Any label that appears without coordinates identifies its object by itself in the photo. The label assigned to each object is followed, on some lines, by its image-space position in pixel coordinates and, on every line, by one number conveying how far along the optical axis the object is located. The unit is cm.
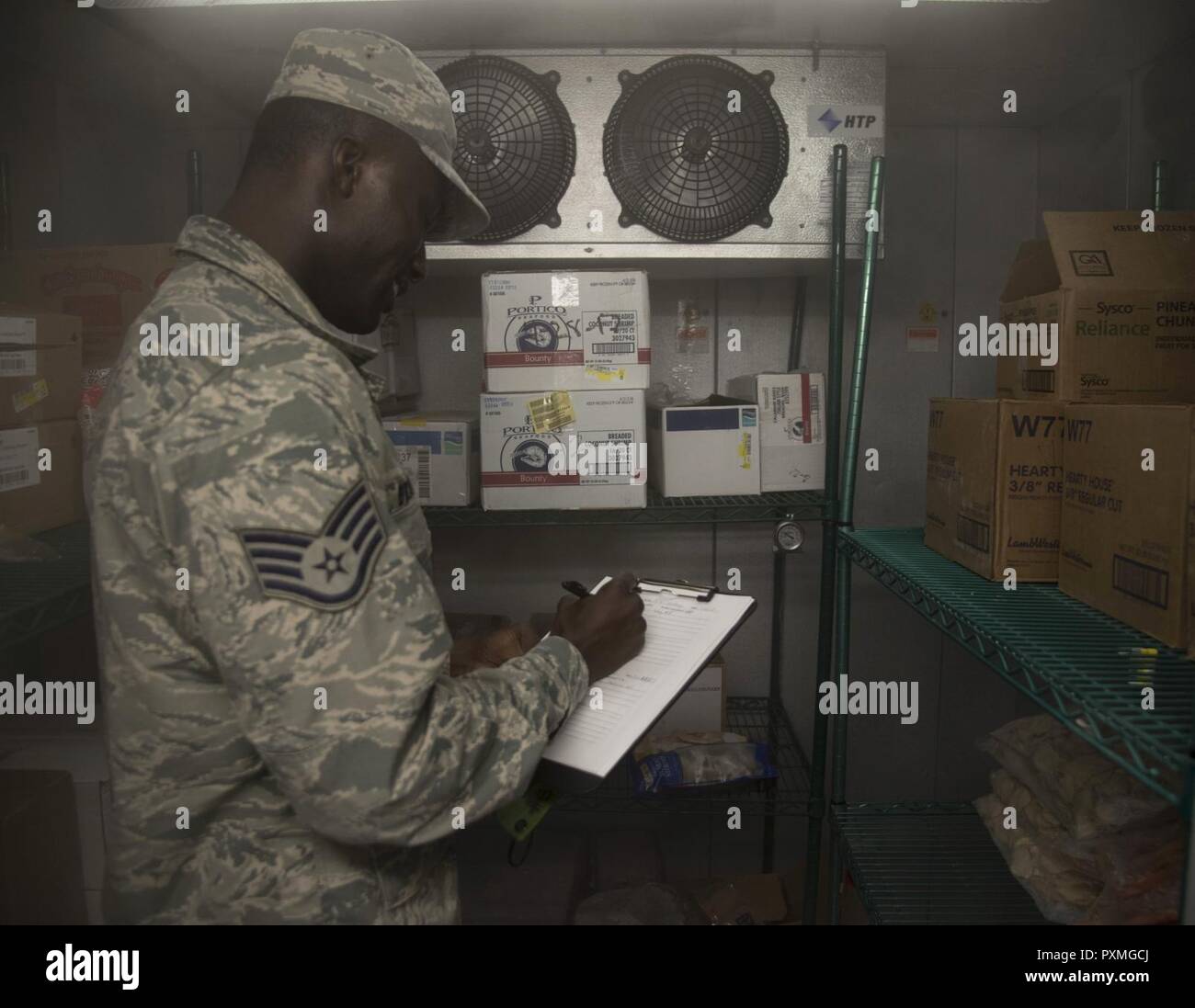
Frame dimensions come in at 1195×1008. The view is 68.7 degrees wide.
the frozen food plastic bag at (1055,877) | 128
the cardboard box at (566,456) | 187
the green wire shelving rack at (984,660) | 86
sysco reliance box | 134
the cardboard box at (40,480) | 153
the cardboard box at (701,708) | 220
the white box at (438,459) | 194
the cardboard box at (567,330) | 185
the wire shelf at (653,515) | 192
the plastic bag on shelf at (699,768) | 203
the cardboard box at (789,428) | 198
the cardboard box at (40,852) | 150
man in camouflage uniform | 80
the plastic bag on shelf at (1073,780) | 122
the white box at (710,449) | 195
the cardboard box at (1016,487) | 134
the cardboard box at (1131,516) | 102
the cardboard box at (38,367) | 151
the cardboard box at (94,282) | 176
